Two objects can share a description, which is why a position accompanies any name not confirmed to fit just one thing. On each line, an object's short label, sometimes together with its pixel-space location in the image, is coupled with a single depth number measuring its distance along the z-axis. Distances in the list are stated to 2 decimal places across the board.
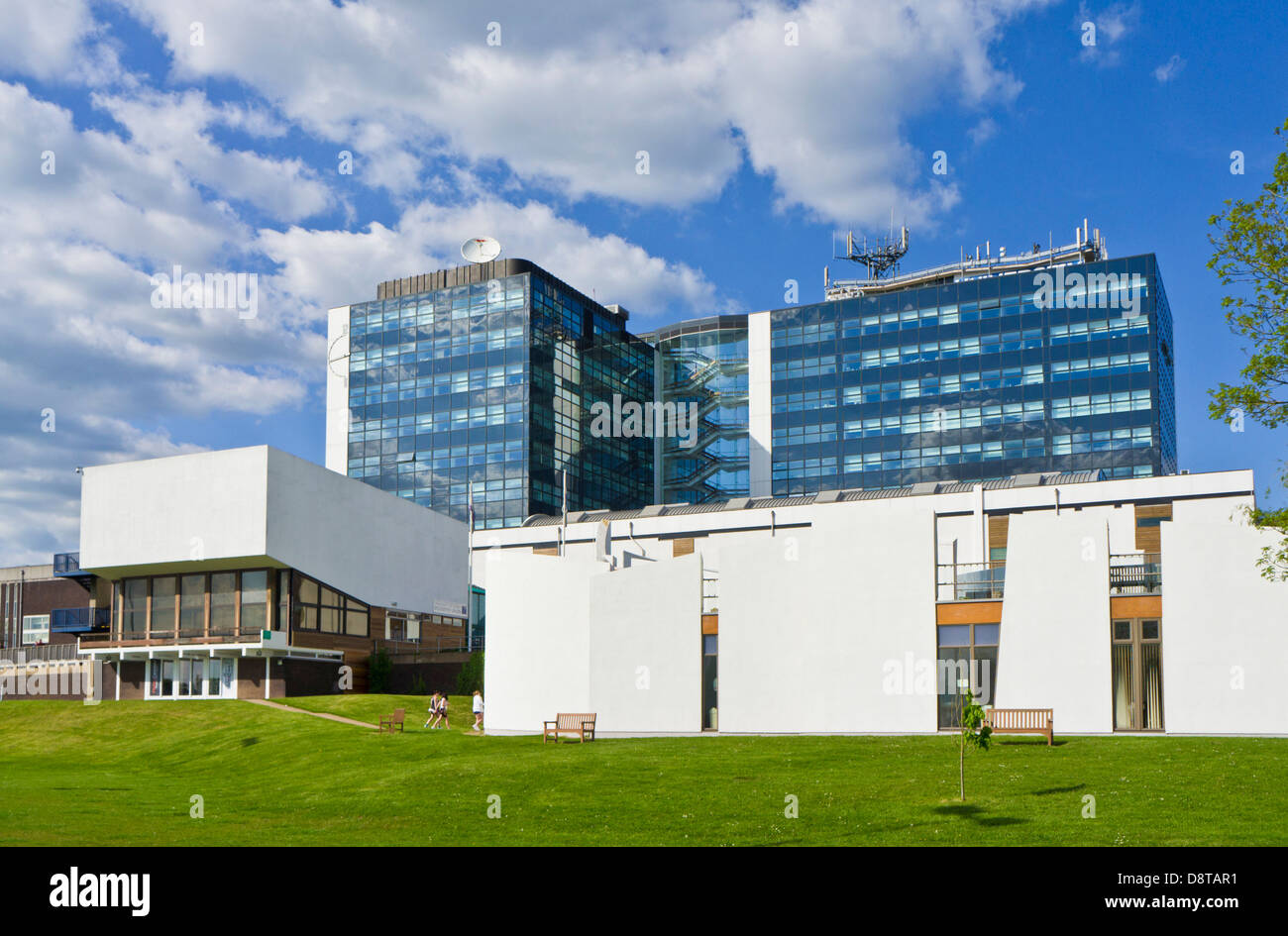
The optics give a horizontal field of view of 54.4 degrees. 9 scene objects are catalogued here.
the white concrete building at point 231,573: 58.66
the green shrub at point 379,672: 64.06
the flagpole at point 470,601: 73.21
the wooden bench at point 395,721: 41.91
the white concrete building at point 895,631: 32.38
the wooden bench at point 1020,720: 29.88
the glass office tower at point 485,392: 103.75
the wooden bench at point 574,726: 34.97
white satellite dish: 99.06
